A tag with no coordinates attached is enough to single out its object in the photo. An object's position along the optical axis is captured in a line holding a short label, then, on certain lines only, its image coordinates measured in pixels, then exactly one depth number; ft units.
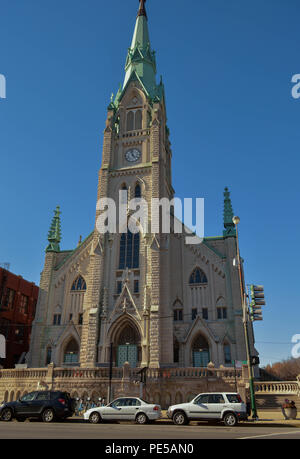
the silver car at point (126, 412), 54.54
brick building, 143.74
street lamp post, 59.51
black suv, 56.54
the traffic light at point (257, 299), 58.08
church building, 108.17
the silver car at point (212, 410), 51.52
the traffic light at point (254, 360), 62.03
